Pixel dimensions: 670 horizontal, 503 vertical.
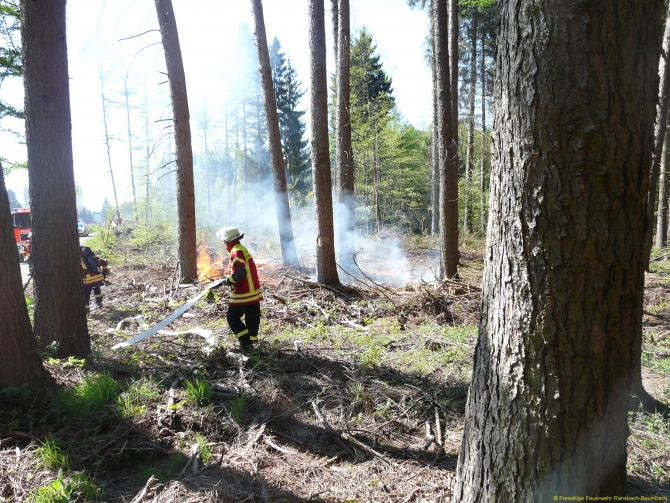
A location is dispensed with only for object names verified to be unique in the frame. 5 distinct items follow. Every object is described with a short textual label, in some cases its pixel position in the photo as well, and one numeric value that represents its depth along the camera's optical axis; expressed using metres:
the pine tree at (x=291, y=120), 36.22
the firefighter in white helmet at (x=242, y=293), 5.78
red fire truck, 19.00
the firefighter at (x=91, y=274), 9.09
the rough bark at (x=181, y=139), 9.48
